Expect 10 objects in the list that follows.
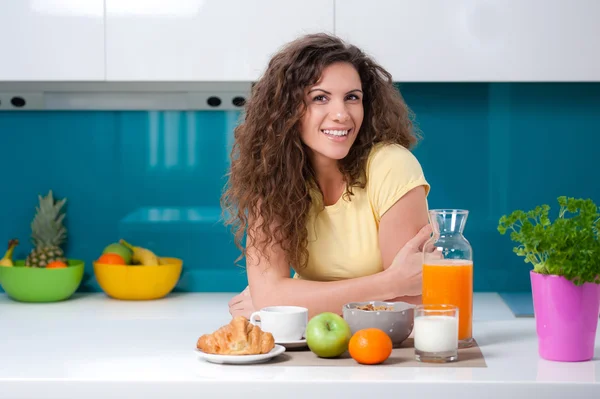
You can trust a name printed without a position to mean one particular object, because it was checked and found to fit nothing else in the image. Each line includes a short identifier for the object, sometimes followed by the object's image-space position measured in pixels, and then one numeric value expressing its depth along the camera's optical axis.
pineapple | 2.79
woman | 1.86
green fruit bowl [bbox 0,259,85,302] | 2.56
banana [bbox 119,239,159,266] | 2.67
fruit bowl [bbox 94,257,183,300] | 2.59
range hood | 2.71
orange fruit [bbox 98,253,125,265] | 2.63
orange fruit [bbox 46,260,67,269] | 2.60
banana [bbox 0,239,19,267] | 2.67
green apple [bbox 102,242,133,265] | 2.69
